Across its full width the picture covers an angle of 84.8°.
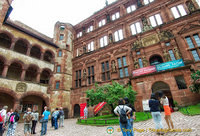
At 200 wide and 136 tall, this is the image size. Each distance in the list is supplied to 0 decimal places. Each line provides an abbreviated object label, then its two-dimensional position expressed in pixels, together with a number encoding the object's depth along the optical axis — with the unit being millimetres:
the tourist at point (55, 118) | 8703
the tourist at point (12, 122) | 6118
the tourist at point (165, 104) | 5053
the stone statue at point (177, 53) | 13371
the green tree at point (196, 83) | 9159
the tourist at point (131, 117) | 4559
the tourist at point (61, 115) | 9679
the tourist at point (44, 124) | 6844
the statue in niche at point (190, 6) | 14609
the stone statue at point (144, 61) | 14916
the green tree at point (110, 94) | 10047
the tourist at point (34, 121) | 7459
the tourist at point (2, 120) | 6038
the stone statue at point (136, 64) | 15344
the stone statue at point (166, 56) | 13752
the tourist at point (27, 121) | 6163
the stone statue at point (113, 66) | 17344
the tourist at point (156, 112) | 4680
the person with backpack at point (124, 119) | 3834
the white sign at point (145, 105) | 11379
